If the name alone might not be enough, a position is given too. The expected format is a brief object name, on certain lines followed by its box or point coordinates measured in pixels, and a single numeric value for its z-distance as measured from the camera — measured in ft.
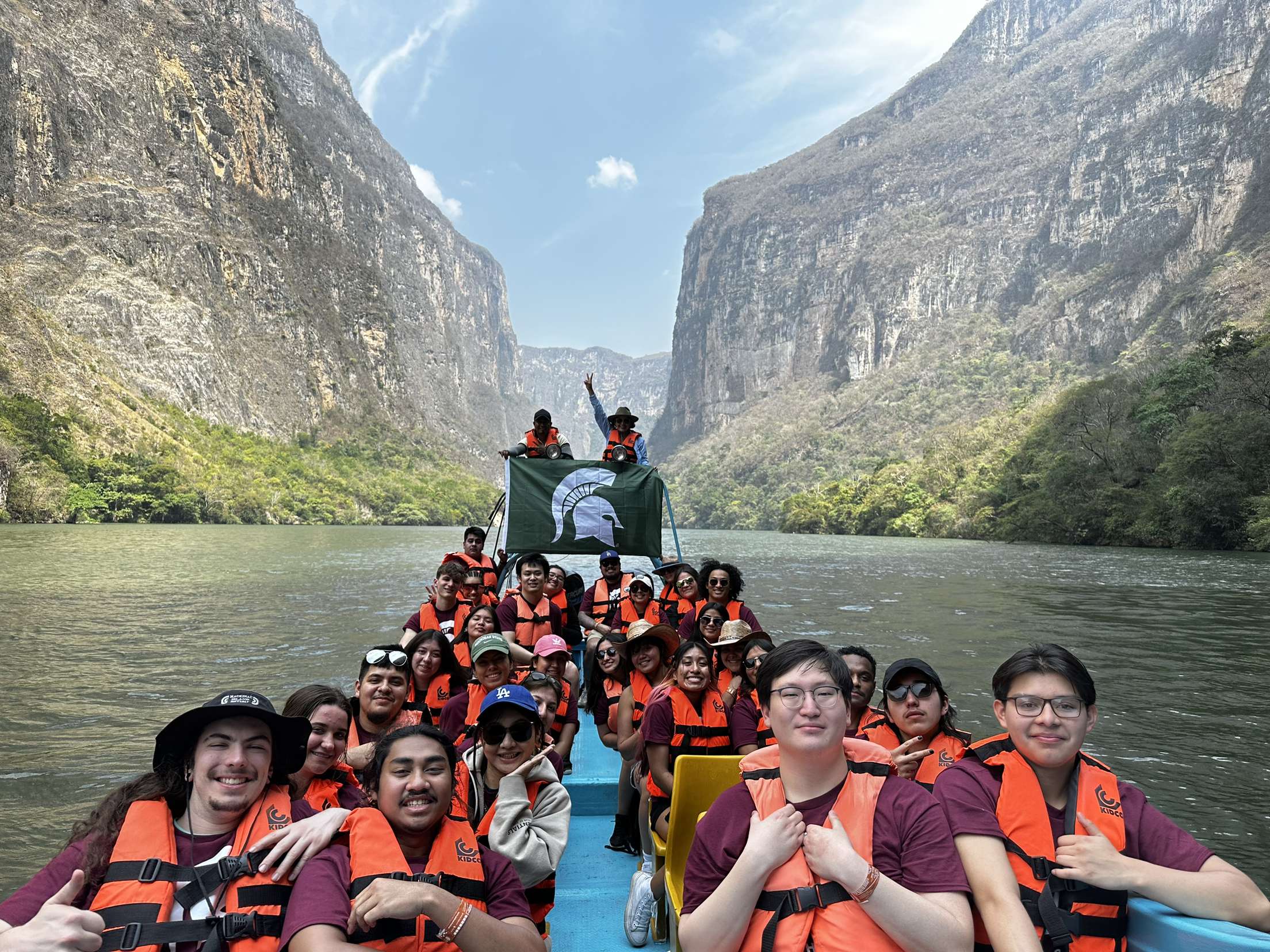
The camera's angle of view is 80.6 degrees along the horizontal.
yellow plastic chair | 10.77
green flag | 27.40
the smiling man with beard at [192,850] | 6.88
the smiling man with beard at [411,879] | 6.68
